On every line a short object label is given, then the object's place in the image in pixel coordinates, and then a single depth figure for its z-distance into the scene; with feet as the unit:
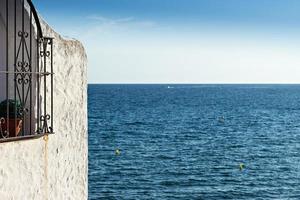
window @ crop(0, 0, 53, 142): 18.60
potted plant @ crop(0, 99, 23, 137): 17.69
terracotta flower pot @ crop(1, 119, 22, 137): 17.65
